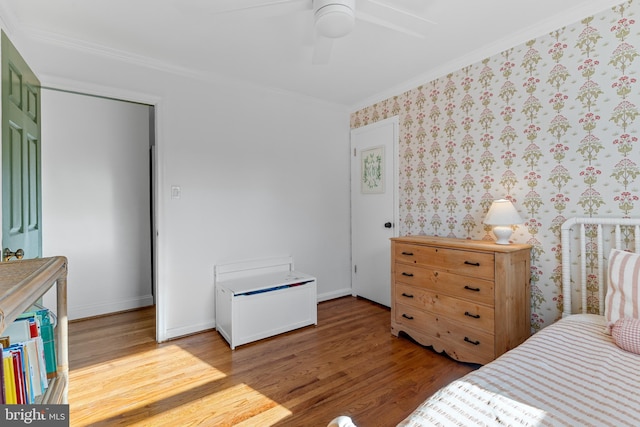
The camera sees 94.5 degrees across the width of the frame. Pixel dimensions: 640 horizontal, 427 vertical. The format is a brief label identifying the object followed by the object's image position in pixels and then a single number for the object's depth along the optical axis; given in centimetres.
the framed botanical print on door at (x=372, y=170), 342
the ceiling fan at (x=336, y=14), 157
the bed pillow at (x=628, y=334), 129
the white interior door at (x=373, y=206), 330
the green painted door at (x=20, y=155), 158
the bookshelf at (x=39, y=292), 68
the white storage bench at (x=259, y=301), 252
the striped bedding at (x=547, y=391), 88
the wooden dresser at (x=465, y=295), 197
